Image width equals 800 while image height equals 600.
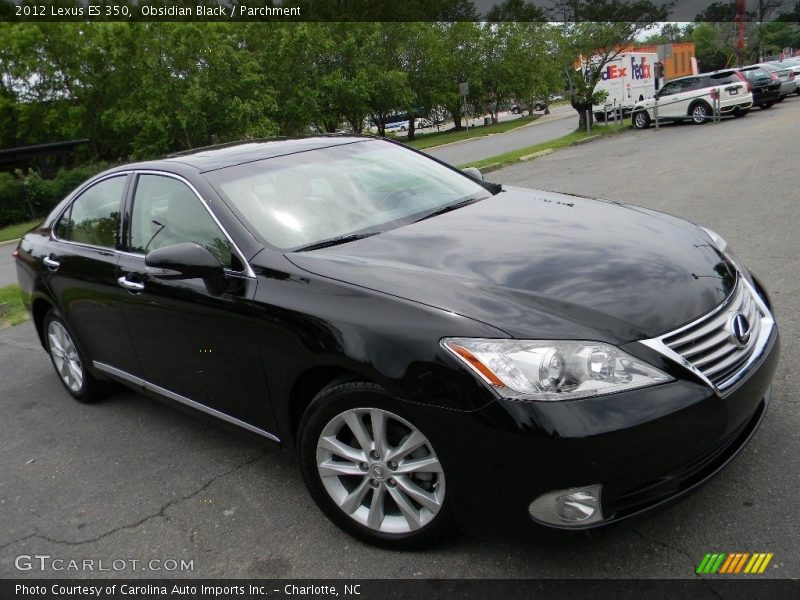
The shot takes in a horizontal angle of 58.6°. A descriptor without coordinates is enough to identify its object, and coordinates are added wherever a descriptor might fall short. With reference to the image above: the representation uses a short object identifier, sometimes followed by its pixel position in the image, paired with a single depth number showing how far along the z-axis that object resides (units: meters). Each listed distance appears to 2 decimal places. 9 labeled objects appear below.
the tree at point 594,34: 25.22
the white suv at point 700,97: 23.41
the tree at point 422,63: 45.94
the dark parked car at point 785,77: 29.22
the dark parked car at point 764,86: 25.95
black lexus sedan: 2.38
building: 41.34
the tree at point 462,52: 50.22
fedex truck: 28.86
